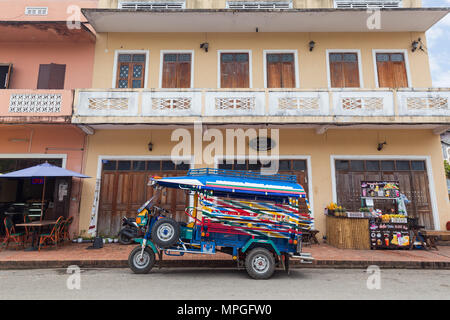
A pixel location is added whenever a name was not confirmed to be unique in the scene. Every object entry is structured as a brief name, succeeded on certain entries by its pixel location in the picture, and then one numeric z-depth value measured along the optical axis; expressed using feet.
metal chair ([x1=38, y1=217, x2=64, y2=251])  27.96
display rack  29.12
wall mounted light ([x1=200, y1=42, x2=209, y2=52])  36.42
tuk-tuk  20.02
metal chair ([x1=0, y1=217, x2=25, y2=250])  28.12
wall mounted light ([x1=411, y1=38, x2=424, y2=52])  35.99
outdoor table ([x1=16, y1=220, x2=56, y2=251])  26.91
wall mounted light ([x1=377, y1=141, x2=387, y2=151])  34.45
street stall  29.14
